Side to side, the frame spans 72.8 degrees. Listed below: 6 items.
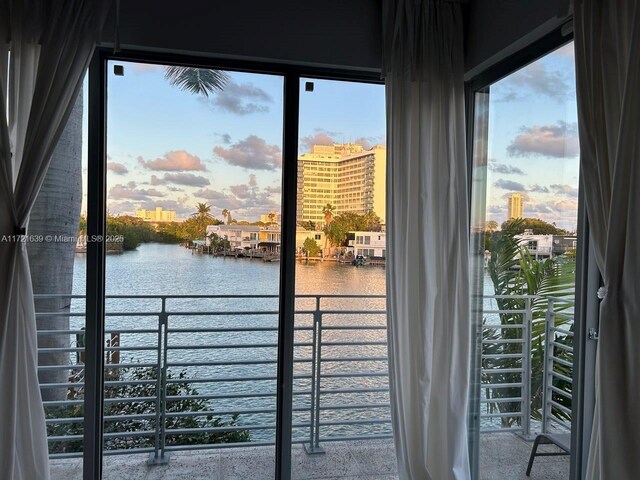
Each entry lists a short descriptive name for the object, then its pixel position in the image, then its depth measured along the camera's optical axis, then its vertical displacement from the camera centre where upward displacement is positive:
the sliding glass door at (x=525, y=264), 1.85 -0.11
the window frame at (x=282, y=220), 2.22 +0.10
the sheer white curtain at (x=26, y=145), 1.91 +0.41
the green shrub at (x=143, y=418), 2.26 -0.99
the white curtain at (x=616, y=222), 1.34 +0.06
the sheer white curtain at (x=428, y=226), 2.30 +0.07
